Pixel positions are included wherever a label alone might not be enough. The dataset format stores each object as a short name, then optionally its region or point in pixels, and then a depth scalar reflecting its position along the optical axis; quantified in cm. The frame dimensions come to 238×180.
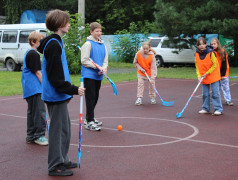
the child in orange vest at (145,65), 1062
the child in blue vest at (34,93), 614
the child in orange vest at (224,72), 997
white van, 2075
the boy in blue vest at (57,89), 446
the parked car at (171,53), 2308
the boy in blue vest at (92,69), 732
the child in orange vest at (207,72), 895
